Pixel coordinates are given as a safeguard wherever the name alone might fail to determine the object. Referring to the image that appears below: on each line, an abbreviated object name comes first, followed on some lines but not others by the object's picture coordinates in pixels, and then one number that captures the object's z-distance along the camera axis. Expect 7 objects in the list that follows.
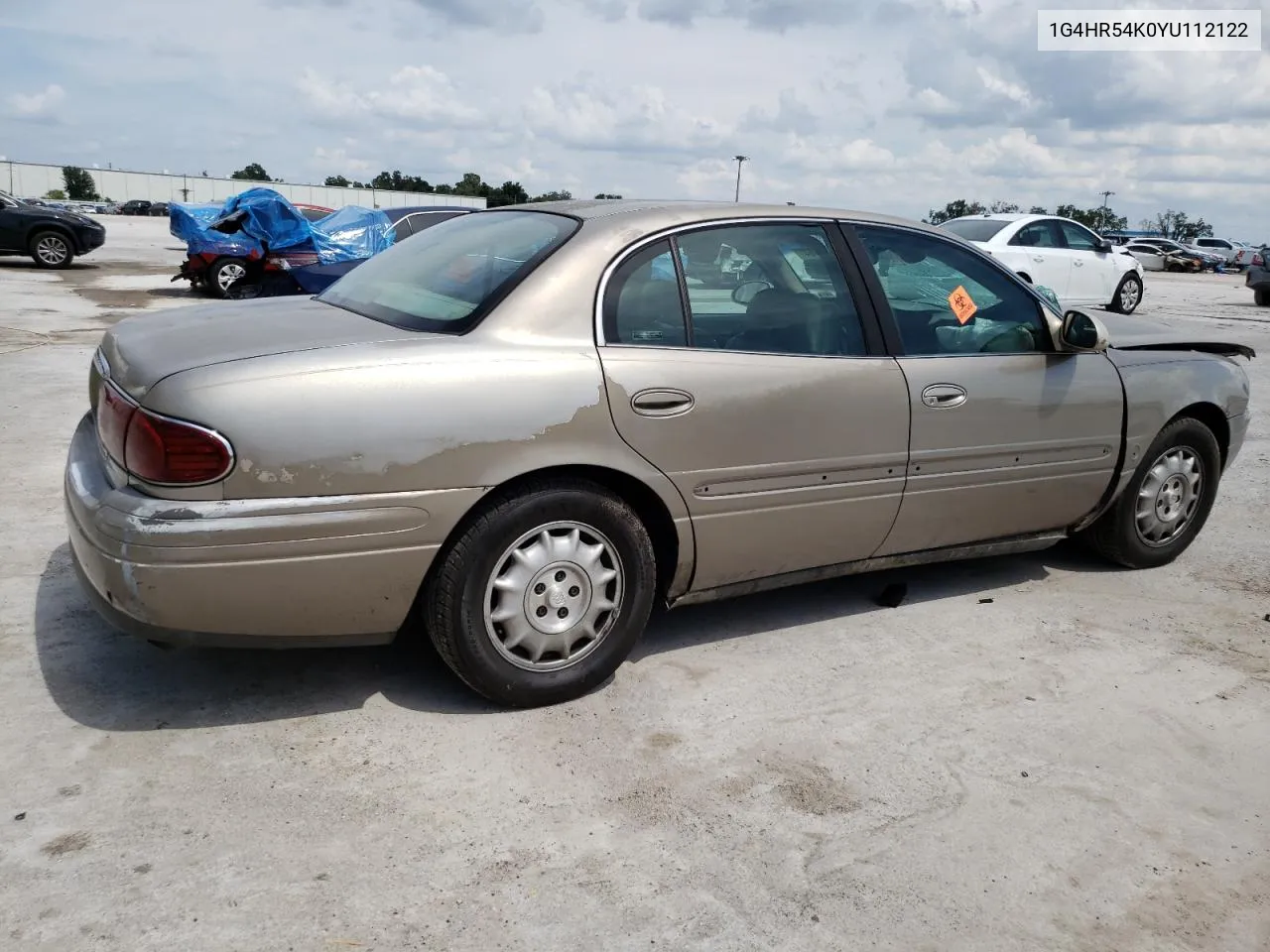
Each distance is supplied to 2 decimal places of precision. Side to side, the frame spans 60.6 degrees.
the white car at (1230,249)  49.84
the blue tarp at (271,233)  14.68
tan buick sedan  2.87
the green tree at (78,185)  91.00
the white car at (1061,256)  14.23
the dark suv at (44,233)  18.73
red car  14.84
